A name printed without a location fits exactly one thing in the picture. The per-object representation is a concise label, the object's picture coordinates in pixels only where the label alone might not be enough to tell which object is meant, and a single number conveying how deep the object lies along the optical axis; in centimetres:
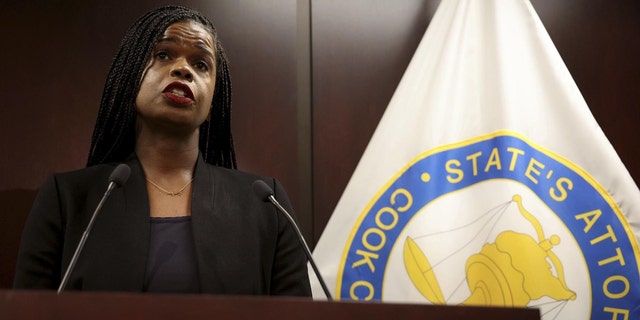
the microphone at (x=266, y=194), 281
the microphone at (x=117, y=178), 271
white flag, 321
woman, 285
